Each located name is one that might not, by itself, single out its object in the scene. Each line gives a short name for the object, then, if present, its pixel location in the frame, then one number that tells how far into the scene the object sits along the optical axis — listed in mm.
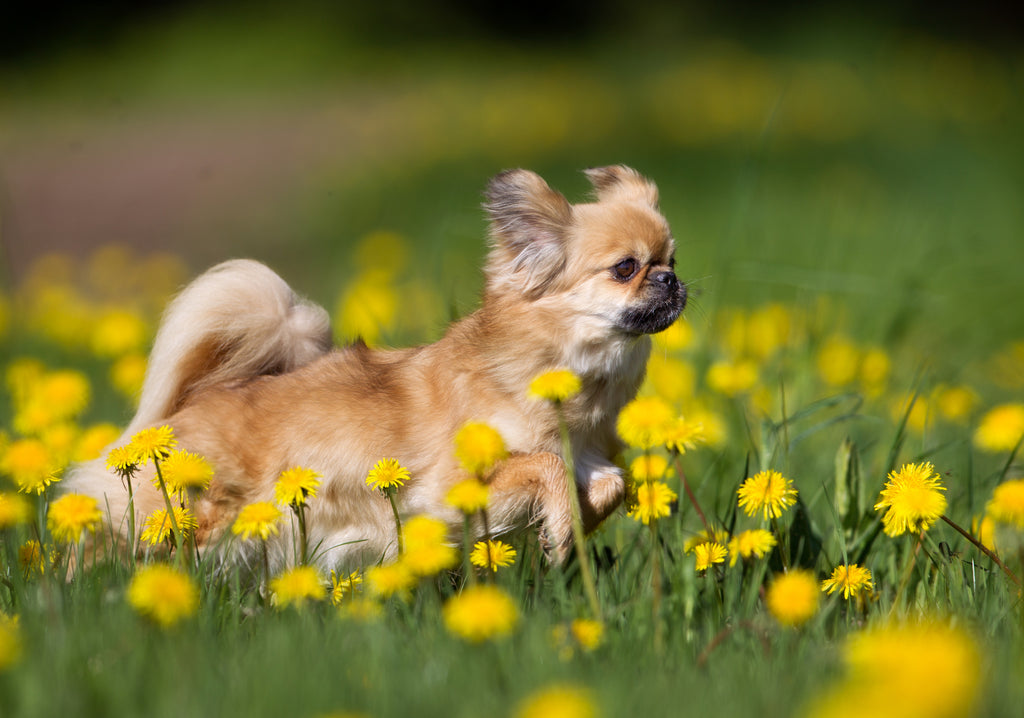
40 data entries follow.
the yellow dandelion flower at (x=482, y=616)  3908
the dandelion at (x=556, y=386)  5027
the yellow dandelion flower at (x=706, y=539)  5630
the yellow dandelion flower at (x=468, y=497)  4770
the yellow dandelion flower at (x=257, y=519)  5086
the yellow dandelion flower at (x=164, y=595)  4051
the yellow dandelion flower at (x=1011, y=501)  5094
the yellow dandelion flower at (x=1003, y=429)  6230
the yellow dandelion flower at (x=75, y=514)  5035
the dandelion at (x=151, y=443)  5457
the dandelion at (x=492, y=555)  5383
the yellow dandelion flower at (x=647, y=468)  5312
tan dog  6824
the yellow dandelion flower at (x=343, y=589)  5473
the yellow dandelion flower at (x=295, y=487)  5195
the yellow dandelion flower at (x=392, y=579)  4762
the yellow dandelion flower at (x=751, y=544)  5332
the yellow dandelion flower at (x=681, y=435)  5363
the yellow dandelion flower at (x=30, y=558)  5879
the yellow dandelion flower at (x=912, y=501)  5121
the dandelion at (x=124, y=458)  5434
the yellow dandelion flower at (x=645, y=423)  5191
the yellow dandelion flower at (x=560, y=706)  3187
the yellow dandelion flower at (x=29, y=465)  5840
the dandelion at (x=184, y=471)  5582
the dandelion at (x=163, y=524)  5809
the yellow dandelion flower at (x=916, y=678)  2666
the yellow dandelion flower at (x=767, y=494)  5539
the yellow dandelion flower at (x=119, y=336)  10937
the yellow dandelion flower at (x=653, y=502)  5445
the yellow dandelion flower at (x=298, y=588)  4844
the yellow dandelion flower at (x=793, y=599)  4453
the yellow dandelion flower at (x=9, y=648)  3746
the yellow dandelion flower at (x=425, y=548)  4500
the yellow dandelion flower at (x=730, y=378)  8133
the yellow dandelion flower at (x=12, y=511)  5195
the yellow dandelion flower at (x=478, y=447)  5000
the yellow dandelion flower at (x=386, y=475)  5324
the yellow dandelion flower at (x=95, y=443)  7445
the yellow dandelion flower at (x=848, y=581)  5426
